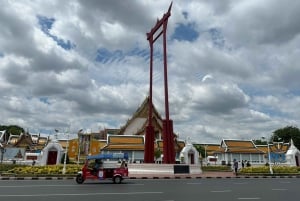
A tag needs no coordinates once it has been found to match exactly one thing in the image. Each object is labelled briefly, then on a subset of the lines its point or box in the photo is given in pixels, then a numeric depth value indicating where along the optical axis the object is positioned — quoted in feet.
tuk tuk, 56.05
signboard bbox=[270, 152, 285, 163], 162.29
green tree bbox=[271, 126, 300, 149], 232.94
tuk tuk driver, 57.32
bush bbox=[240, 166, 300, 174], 93.21
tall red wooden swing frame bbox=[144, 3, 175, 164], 86.43
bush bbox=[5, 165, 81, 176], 72.40
